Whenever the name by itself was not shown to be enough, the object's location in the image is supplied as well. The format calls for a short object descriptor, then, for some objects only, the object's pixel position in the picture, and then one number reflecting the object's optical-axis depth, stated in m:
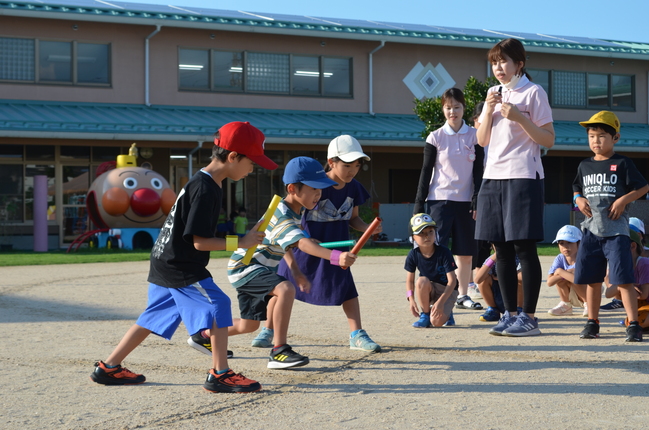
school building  19.02
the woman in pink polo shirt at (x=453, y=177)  6.47
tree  16.89
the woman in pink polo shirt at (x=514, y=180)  5.45
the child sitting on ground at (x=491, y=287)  6.52
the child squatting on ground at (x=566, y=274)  6.48
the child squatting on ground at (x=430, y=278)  5.95
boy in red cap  3.87
